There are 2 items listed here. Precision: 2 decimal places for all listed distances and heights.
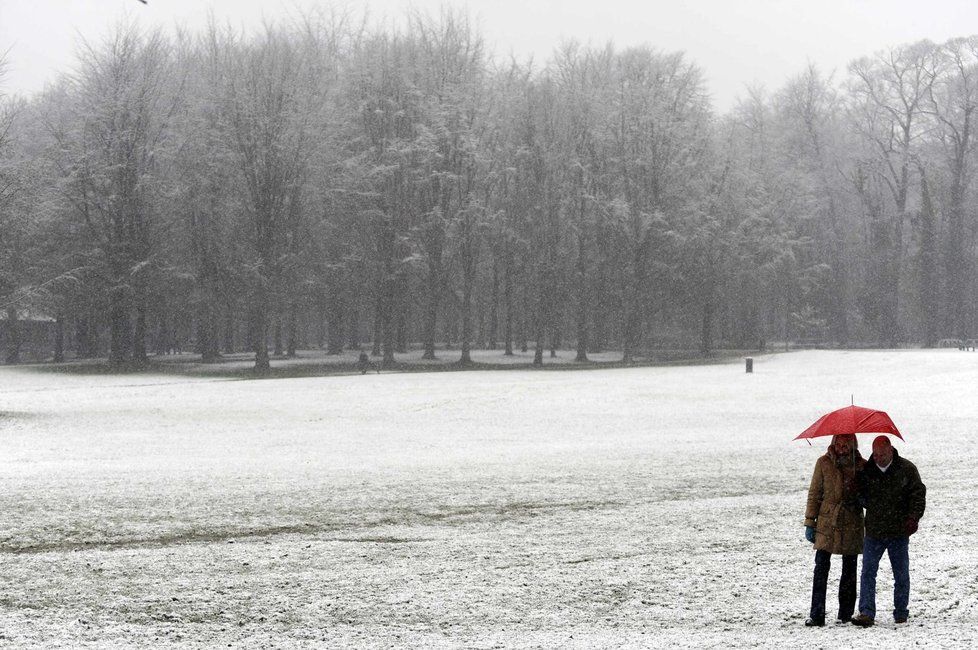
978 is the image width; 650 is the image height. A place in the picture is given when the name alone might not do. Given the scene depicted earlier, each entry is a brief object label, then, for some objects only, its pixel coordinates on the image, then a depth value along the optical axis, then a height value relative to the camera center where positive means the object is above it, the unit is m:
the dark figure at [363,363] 99.77 -0.23
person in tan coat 17.61 -1.20
